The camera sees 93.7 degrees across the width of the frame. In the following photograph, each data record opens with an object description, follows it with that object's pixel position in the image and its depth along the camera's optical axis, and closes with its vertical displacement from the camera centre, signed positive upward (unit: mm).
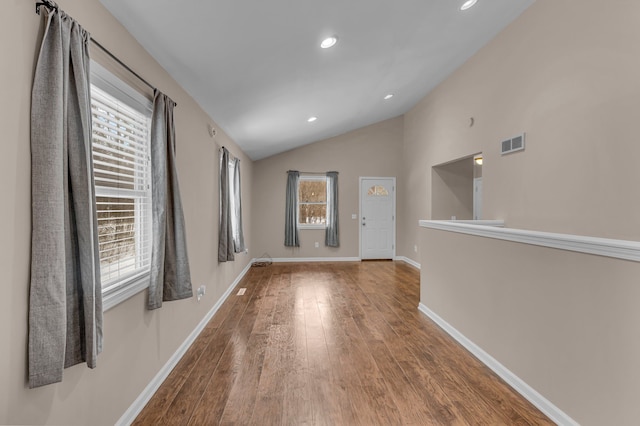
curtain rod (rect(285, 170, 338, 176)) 6862 +848
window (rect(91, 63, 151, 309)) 1615 +191
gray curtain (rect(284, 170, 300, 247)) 6727 +6
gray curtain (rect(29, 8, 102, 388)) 1123 +4
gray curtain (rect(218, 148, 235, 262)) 3797 -85
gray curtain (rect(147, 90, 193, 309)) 2025 -51
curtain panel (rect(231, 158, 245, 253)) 4676 +3
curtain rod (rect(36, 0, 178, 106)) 1163 +832
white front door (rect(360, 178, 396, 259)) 6988 -209
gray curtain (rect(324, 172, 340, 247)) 6812 -31
